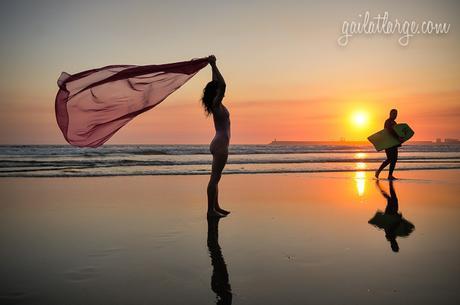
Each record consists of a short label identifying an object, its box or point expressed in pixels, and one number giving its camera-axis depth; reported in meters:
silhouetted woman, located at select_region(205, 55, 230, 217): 6.35
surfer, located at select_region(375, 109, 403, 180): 12.91
